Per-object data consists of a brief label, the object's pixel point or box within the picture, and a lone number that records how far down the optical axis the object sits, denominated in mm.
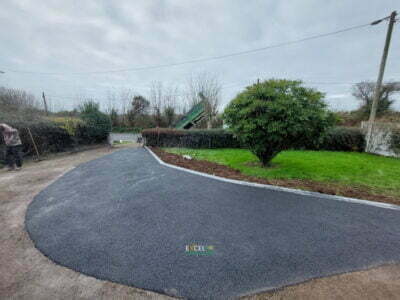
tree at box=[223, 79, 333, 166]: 4633
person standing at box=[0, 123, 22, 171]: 5793
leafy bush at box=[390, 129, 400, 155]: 7709
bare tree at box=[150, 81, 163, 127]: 22906
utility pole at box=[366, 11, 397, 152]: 7617
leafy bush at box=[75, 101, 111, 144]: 10364
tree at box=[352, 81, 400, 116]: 16562
